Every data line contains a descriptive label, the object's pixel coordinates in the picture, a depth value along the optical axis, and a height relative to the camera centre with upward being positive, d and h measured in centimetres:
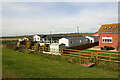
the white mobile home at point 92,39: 3577 +114
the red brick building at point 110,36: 2345 +157
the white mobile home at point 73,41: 2713 +30
